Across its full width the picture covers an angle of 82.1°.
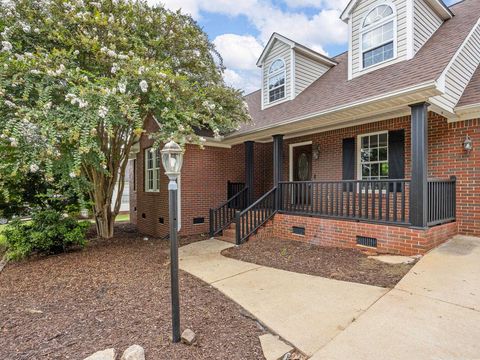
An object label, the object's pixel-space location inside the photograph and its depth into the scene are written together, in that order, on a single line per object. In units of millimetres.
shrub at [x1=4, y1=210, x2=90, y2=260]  5770
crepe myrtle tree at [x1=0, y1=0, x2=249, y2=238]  4609
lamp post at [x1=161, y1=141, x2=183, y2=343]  2691
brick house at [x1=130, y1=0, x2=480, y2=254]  5137
